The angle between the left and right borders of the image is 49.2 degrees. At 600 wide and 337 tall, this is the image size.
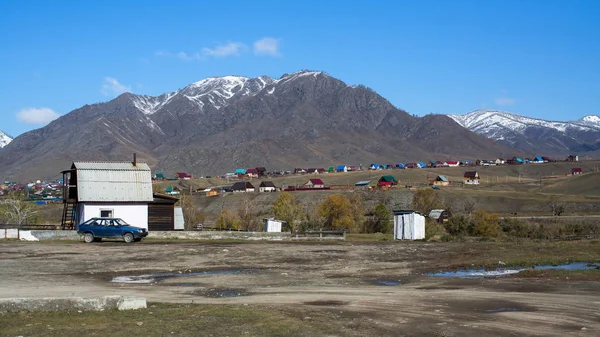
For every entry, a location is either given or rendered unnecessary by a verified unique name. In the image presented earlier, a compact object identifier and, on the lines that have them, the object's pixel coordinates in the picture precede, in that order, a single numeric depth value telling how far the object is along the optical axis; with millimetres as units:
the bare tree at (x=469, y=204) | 115688
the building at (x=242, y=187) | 166275
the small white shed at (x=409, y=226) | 51094
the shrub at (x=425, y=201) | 99938
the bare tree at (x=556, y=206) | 104044
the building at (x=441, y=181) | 162975
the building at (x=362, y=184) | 159650
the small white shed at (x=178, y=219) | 62584
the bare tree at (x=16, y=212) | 72538
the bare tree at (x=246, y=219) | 83375
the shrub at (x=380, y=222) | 74819
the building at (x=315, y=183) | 172650
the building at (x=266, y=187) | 162425
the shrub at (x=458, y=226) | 67106
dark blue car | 42656
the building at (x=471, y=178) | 177200
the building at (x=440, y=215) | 87350
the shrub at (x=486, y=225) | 66688
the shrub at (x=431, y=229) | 53778
